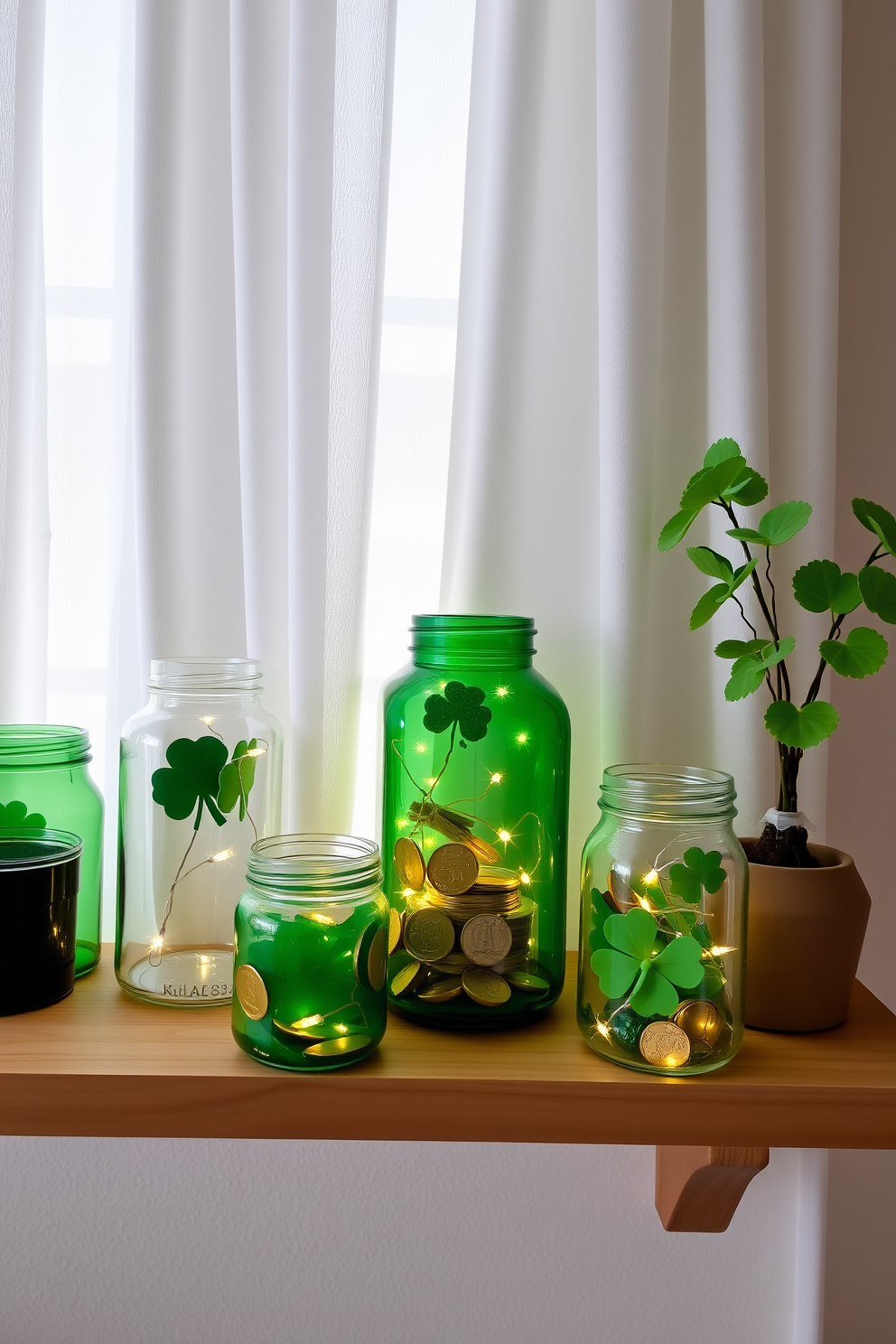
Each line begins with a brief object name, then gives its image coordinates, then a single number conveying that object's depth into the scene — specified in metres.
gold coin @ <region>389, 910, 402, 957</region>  0.72
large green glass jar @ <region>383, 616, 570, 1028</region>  0.69
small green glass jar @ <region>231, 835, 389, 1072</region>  0.63
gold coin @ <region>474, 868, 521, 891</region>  0.70
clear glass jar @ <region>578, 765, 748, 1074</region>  0.64
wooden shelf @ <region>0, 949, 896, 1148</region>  0.62
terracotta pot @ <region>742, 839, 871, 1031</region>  0.67
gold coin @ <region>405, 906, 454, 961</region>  0.69
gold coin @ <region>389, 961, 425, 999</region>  0.70
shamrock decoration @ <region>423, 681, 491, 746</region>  0.72
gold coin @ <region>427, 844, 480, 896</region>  0.69
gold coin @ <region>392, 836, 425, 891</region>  0.70
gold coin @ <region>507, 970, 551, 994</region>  0.70
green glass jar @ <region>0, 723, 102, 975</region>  0.75
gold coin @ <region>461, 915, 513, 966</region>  0.69
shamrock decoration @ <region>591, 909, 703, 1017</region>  0.63
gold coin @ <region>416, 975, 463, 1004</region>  0.69
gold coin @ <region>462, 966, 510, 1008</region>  0.68
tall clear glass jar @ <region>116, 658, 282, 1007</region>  0.75
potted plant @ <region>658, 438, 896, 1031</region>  0.66
